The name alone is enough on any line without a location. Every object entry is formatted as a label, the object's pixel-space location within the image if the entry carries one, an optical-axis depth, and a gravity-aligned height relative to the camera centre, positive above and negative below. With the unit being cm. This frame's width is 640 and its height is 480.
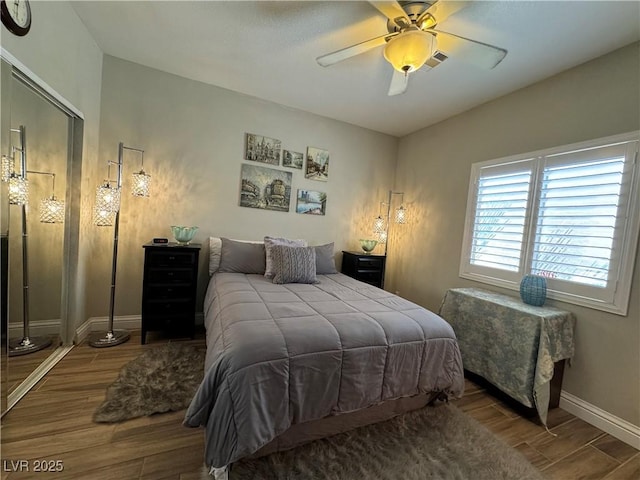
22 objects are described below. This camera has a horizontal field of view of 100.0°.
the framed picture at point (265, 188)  323 +41
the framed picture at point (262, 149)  321 +87
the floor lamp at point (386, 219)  379 +17
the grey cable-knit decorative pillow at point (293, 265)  254 -40
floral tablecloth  189 -77
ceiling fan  156 +117
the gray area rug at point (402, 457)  135 -123
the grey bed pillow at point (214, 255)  286 -41
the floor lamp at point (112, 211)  232 -3
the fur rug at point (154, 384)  165 -123
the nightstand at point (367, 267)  351 -50
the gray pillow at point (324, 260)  313 -40
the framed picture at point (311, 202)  354 +30
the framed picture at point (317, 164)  354 +81
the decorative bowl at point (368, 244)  371 -21
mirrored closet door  157 -17
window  186 +20
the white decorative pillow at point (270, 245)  270 -25
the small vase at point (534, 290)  217 -38
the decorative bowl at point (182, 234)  275 -20
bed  120 -73
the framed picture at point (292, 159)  340 +82
